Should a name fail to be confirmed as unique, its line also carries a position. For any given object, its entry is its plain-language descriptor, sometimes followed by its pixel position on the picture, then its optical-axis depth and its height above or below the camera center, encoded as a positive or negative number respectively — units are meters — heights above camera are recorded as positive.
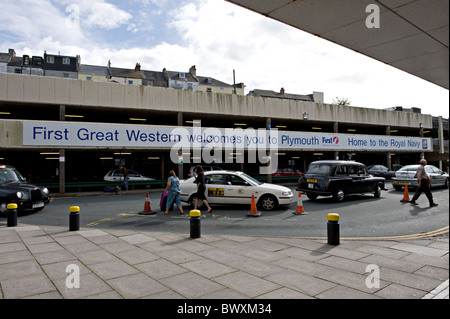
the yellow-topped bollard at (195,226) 7.33 -1.38
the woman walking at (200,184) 10.73 -0.51
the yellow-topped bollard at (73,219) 8.27 -1.32
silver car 17.42 -0.71
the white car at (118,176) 22.52 -0.35
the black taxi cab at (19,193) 10.83 -0.73
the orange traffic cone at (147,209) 11.21 -1.45
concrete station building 18.81 +4.59
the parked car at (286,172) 26.88 -0.35
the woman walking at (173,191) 10.77 -0.76
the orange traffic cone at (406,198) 13.47 -1.48
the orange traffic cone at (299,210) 10.91 -1.55
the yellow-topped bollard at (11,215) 8.91 -1.24
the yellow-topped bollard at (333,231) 6.71 -1.45
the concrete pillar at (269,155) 25.18 +1.20
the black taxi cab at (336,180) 13.48 -0.62
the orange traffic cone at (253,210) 10.41 -1.45
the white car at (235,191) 11.61 -0.86
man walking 11.91 -0.66
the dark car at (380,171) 27.15 -0.43
